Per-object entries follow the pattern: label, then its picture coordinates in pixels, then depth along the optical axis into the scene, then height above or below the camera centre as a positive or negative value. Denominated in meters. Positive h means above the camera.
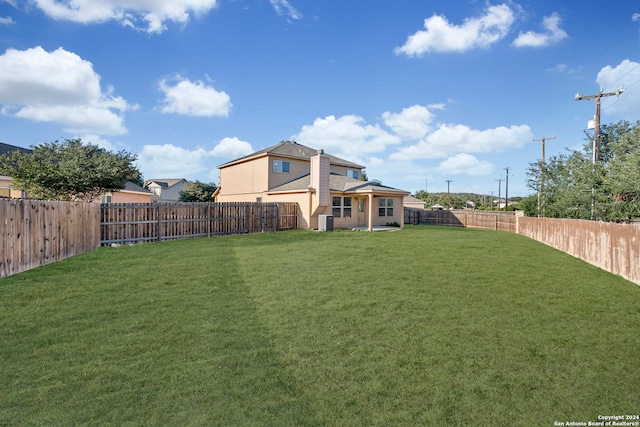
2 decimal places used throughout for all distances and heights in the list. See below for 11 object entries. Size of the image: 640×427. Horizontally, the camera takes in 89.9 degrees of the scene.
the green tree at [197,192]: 41.09 +2.78
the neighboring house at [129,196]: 25.73 +1.60
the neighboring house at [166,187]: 53.34 +4.46
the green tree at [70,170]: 14.20 +2.04
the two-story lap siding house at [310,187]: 19.42 +1.81
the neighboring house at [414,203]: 40.03 +1.29
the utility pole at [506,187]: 46.50 +3.97
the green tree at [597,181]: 10.41 +1.32
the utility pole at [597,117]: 15.49 +4.89
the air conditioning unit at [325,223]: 18.58 -0.56
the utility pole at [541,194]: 20.44 +1.24
